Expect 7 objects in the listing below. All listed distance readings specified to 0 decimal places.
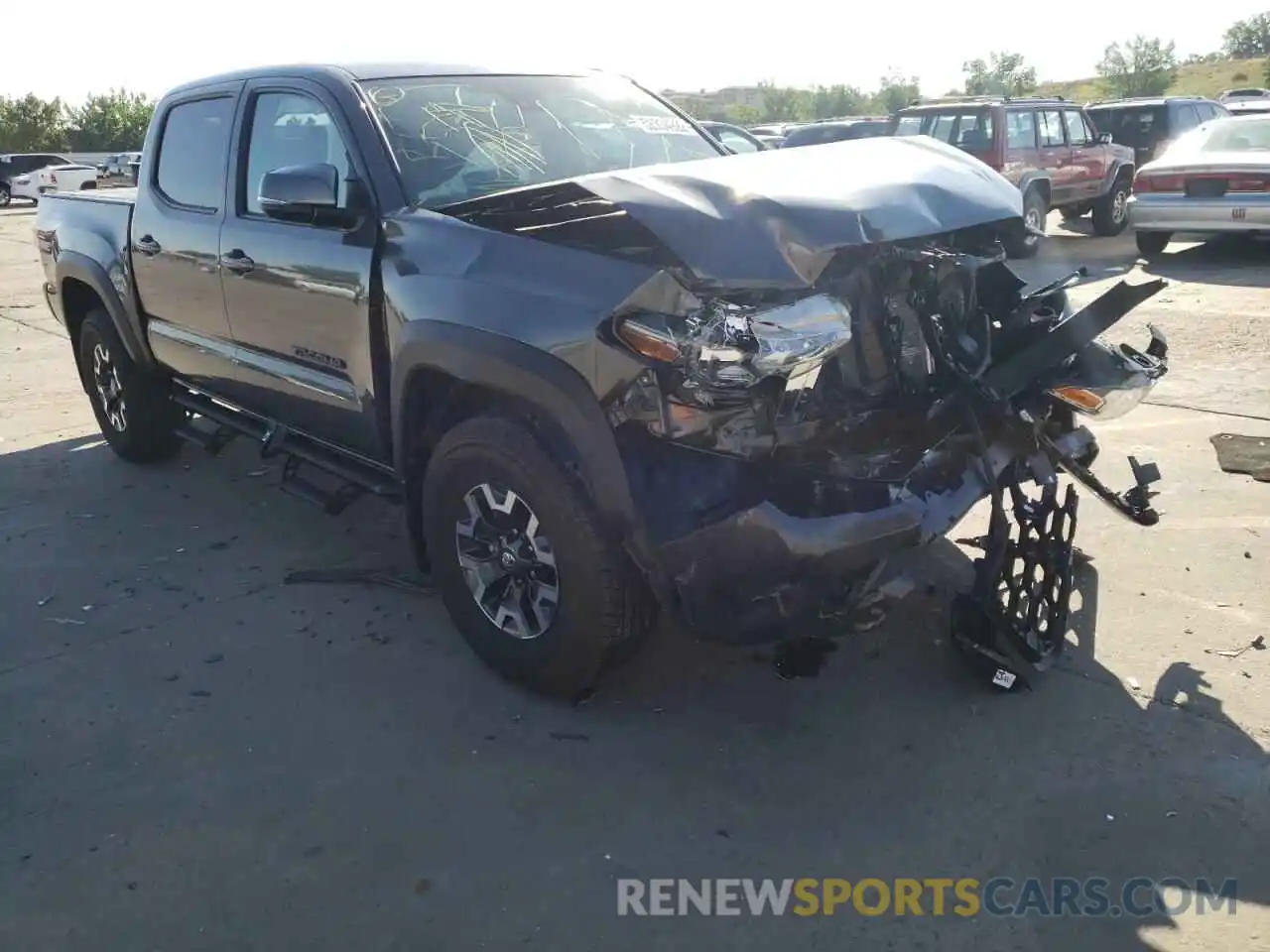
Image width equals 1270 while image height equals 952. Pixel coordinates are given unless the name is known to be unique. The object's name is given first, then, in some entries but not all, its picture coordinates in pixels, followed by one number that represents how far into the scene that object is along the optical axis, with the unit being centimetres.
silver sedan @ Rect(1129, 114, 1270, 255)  1105
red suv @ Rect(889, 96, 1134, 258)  1312
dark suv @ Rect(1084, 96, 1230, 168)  1895
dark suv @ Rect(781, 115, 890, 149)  1841
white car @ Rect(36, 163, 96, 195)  2705
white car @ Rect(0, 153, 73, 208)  2792
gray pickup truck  296
